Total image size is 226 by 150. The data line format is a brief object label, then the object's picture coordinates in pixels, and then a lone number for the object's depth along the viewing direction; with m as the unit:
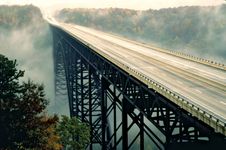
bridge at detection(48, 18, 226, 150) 23.85
